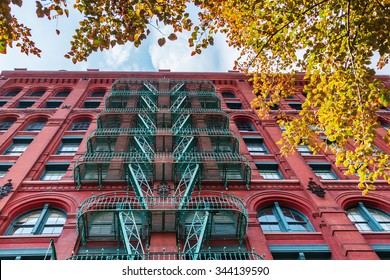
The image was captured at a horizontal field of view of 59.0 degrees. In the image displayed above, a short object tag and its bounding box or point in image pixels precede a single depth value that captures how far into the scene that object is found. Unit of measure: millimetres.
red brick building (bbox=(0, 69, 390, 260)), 13258
